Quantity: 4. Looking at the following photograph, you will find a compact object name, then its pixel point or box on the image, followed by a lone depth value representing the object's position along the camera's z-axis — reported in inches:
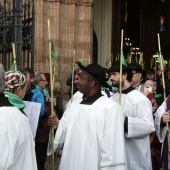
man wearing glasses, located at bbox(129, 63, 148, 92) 275.4
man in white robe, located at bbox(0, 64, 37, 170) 133.5
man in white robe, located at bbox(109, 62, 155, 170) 223.8
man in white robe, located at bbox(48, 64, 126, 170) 183.2
